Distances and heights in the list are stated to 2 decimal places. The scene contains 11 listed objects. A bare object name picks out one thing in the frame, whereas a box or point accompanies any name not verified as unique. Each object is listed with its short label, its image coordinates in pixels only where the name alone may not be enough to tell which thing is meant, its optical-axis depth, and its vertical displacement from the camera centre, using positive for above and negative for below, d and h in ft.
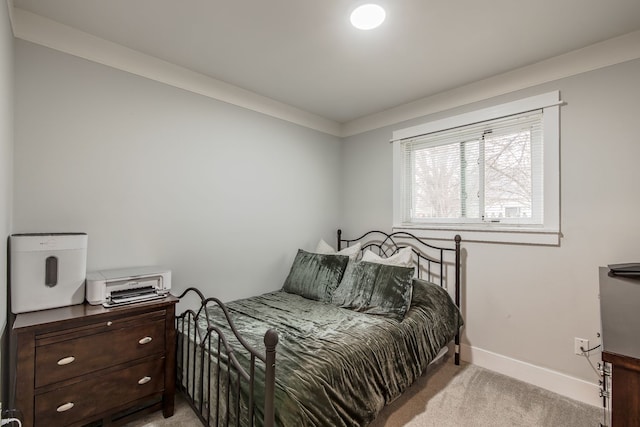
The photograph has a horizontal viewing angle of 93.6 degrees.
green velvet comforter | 4.51 -2.48
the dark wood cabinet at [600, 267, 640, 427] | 2.37 -1.12
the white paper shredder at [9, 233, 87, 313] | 5.19 -0.99
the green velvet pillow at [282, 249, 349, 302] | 8.75 -1.74
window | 7.45 +1.36
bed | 4.47 -2.40
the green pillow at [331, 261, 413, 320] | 7.29 -1.82
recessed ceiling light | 5.55 +3.89
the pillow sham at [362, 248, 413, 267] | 8.57 -1.18
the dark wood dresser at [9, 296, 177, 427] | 4.73 -2.60
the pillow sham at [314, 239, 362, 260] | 9.99 -1.07
